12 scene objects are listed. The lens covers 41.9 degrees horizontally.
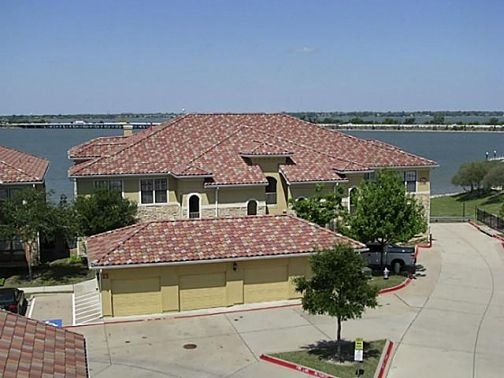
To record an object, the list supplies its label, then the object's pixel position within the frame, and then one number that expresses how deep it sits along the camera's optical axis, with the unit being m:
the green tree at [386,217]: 31.95
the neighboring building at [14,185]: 34.97
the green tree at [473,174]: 70.44
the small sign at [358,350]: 19.95
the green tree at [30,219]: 32.06
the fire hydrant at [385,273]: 32.00
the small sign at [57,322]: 23.50
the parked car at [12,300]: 25.58
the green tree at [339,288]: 20.19
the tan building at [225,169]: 36.53
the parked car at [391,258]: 34.00
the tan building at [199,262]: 26.31
